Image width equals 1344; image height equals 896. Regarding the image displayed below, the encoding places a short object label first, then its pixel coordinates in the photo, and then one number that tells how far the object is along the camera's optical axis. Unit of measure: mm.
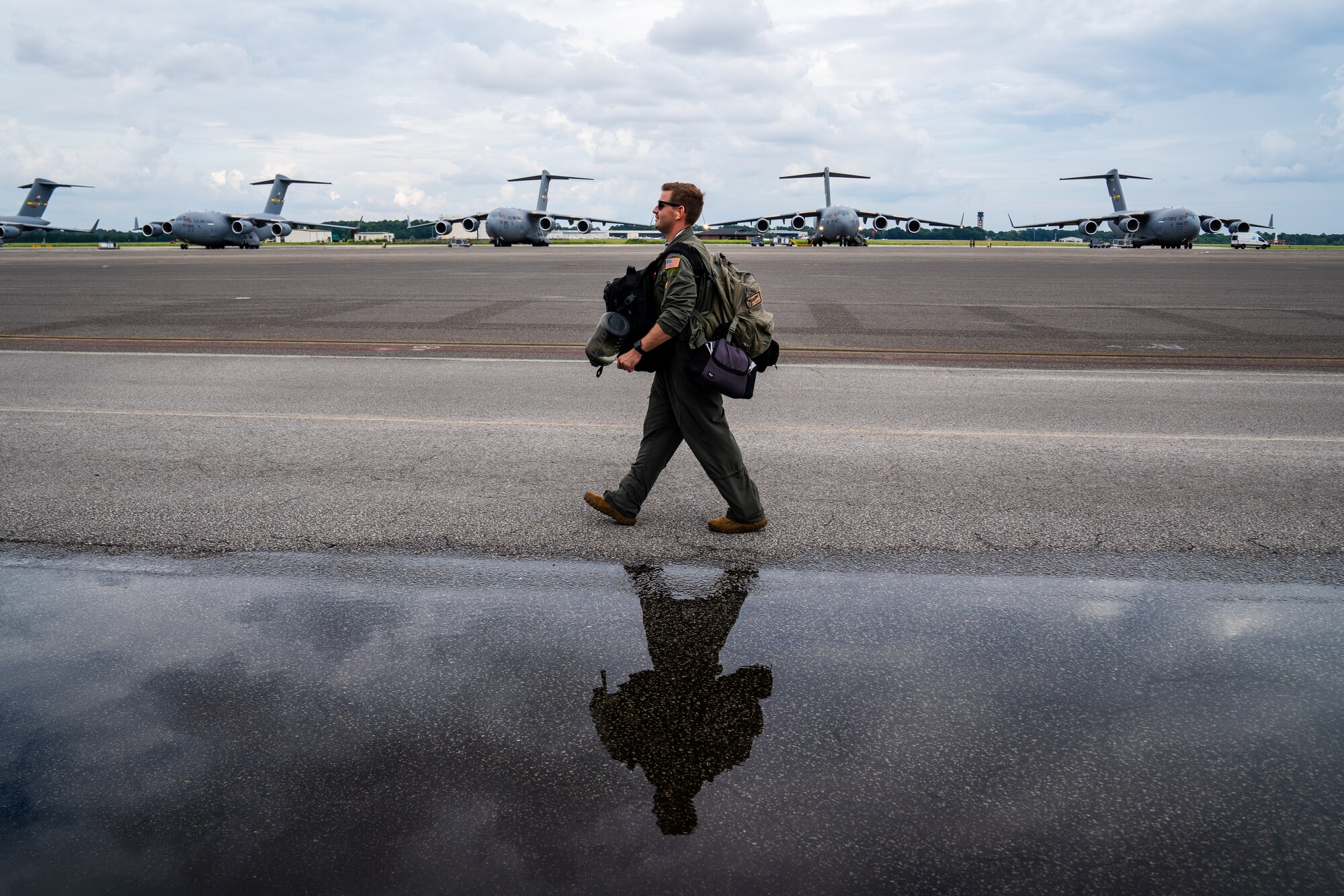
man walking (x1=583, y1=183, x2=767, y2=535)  4965
